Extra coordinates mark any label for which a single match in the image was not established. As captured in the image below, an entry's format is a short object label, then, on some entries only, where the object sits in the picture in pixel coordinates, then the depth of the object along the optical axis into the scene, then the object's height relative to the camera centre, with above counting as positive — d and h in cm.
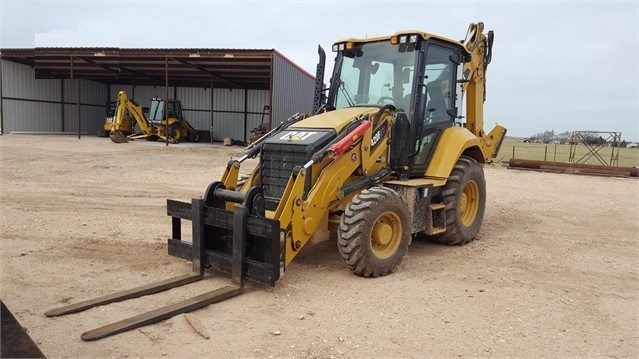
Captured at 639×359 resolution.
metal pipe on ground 1825 -92
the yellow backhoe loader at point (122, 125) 2734 +6
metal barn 2303 +260
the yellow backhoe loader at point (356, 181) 475 -55
